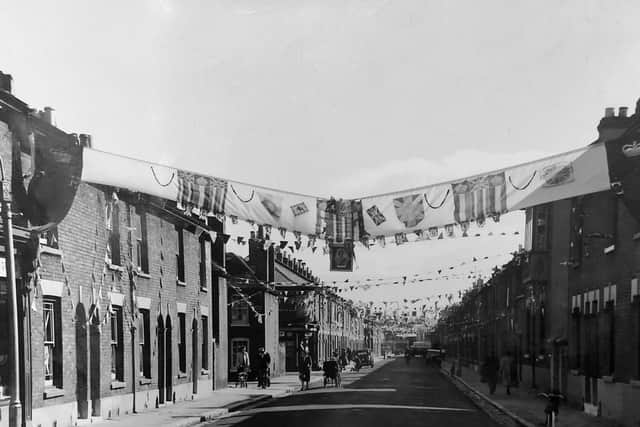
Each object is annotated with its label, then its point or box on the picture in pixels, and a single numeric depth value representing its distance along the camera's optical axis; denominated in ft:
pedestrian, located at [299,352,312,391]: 124.98
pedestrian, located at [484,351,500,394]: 106.93
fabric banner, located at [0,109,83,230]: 52.49
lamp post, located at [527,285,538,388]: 117.08
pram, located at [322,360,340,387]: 131.95
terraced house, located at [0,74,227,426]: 56.49
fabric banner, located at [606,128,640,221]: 43.55
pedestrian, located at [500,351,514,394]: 107.34
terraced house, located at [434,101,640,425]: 65.67
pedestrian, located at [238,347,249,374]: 131.34
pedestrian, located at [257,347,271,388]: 128.98
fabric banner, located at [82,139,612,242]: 43.06
